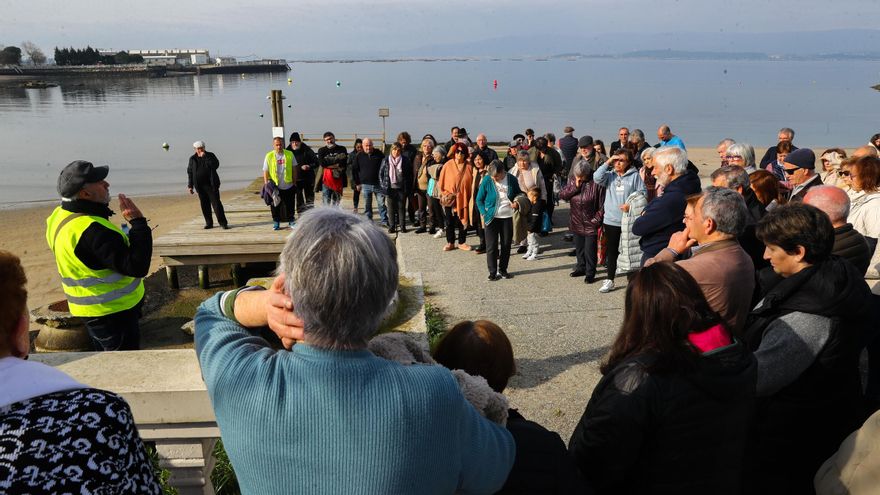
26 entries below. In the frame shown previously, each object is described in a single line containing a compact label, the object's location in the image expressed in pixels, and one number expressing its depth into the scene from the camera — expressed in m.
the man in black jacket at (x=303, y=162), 11.64
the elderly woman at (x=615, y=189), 7.30
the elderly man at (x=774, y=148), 9.54
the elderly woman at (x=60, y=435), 1.38
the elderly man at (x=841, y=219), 4.00
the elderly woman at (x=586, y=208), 7.98
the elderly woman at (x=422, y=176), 10.96
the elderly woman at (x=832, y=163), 6.73
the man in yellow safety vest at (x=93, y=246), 3.98
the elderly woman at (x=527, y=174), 9.57
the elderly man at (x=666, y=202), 5.36
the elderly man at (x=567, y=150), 14.25
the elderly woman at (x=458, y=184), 9.73
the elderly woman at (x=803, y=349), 2.93
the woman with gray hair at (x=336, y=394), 1.41
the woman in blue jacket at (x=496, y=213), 8.41
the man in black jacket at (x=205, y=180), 11.00
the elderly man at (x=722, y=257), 3.52
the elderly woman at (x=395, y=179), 11.16
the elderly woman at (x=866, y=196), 5.02
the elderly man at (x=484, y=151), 10.39
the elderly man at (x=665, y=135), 10.98
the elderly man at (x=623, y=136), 11.75
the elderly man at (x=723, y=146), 8.15
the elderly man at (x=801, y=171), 6.30
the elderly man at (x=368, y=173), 11.59
